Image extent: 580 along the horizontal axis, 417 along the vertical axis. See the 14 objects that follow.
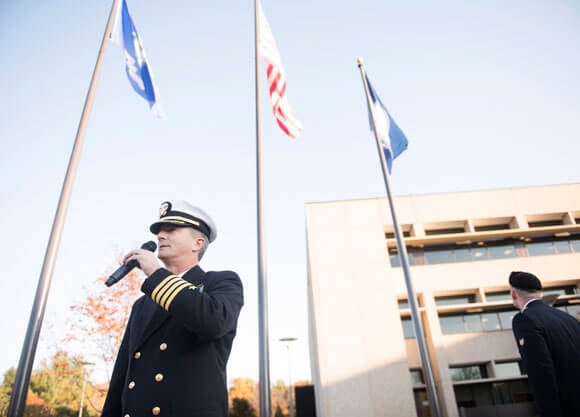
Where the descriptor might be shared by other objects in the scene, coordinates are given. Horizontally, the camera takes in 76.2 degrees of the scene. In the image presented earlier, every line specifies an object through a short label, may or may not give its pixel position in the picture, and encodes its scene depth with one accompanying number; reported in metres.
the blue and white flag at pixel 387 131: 8.94
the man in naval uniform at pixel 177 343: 2.11
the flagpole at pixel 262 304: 3.54
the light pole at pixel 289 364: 26.61
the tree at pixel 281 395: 65.91
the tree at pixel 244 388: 53.53
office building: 21.92
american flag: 6.86
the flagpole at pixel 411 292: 5.46
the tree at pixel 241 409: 35.42
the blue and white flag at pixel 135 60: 6.87
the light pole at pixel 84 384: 18.08
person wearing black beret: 3.34
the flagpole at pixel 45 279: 3.46
